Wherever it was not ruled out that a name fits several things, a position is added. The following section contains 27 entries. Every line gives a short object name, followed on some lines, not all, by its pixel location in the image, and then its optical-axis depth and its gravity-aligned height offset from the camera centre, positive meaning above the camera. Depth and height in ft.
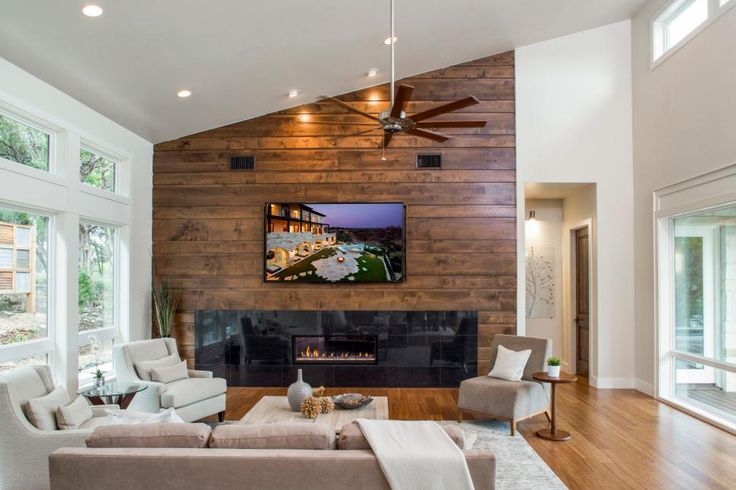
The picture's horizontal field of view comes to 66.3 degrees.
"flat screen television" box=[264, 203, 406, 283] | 23.15 +0.54
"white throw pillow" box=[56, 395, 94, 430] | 11.87 -3.34
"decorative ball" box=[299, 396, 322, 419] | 14.53 -3.83
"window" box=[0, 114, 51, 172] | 15.25 +3.33
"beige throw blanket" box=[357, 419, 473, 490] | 8.18 -2.97
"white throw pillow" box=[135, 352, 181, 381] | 17.22 -3.29
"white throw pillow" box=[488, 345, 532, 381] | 17.72 -3.35
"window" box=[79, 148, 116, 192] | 19.10 +3.20
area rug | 12.69 -5.05
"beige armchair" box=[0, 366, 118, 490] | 11.16 -3.65
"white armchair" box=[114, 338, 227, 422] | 16.12 -3.81
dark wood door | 25.14 -1.87
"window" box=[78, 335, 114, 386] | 18.72 -3.38
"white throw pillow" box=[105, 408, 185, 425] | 10.34 -3.02
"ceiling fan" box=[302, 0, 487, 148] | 12.34 +3.40
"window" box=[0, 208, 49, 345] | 15.29 -0.44
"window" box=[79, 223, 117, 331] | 19.12 -0.55
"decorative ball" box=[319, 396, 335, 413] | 14.82 -3.84
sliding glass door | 17.19 -1.75
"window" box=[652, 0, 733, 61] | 17.93 +8.37
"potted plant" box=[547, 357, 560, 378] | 16.49 -3.15
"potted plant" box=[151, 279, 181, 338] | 22.71 -1.78
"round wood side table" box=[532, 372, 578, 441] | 16.05 -4.81
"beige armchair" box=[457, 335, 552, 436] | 16.60 -4.06
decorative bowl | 15.19 -3.85
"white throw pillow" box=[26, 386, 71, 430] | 11.55 -3.14
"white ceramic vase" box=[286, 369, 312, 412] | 15.23 -3.65
